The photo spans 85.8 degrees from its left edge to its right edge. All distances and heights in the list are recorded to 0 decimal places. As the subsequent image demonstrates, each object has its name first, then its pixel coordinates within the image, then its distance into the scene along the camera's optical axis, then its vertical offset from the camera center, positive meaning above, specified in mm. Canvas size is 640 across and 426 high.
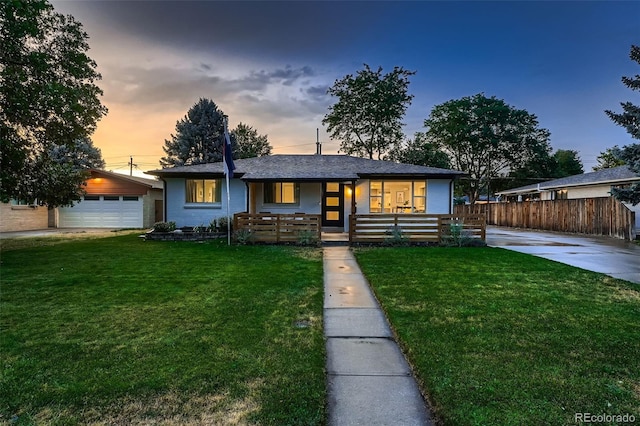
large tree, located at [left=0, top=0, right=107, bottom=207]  9117 +3221
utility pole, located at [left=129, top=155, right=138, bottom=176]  51016 +7022
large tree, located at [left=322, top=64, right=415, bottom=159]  34438 +10310
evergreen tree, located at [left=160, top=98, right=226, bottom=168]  35625 +7937
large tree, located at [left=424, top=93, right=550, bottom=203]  37000 +8388
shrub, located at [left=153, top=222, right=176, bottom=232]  14102 -637
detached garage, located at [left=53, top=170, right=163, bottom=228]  21703 +280
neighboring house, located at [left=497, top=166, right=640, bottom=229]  18328 +1668
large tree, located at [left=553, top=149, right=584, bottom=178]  45312 +6673
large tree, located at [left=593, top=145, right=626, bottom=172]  43819 +6749
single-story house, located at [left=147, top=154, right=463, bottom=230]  15258 +864
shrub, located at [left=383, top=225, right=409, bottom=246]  12336 -975
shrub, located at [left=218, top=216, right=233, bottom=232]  14109 -552
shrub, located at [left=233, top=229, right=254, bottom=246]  12469 -920
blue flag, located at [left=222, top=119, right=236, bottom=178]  11945 +1955
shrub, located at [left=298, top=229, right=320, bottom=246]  12250 -942
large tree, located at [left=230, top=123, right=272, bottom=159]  42688 +9013
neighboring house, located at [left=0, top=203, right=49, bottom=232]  19206 -389
